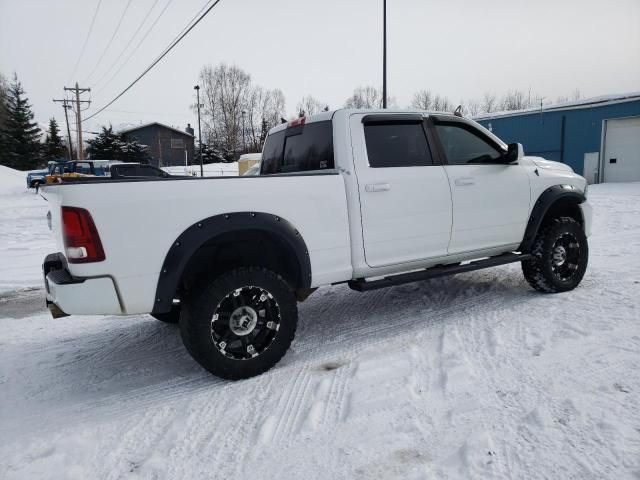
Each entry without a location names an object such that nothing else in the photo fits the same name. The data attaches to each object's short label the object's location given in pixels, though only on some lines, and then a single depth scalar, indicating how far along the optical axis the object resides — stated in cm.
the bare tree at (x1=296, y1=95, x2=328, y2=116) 7269
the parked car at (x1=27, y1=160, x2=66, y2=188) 3099
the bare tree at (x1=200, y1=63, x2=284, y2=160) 5959
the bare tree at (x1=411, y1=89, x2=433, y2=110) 7182
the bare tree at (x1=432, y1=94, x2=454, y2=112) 7429
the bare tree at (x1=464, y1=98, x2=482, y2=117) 8549
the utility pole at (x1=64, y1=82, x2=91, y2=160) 4209
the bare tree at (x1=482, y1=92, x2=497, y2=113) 8574
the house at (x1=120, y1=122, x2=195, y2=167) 5853
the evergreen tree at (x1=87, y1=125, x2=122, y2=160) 4538
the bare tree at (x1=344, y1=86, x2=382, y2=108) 6731
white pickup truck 286
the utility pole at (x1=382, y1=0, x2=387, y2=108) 1601
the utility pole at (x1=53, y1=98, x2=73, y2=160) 4881
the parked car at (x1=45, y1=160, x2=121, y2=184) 2530
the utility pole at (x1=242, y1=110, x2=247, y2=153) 6073
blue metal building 2120
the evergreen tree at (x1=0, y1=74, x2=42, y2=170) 5119
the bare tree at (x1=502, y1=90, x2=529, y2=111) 8312
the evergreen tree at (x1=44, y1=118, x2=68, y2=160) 5797
